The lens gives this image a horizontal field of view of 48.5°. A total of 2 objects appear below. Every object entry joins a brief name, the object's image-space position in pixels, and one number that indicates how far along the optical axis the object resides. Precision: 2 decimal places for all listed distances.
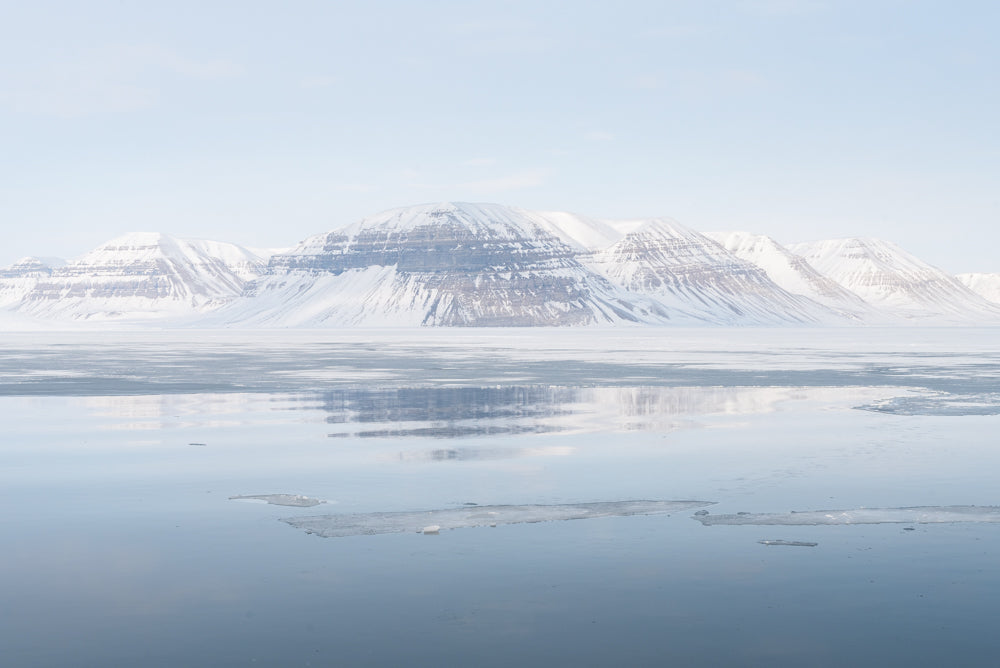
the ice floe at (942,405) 38.47
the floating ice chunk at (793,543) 17.64
